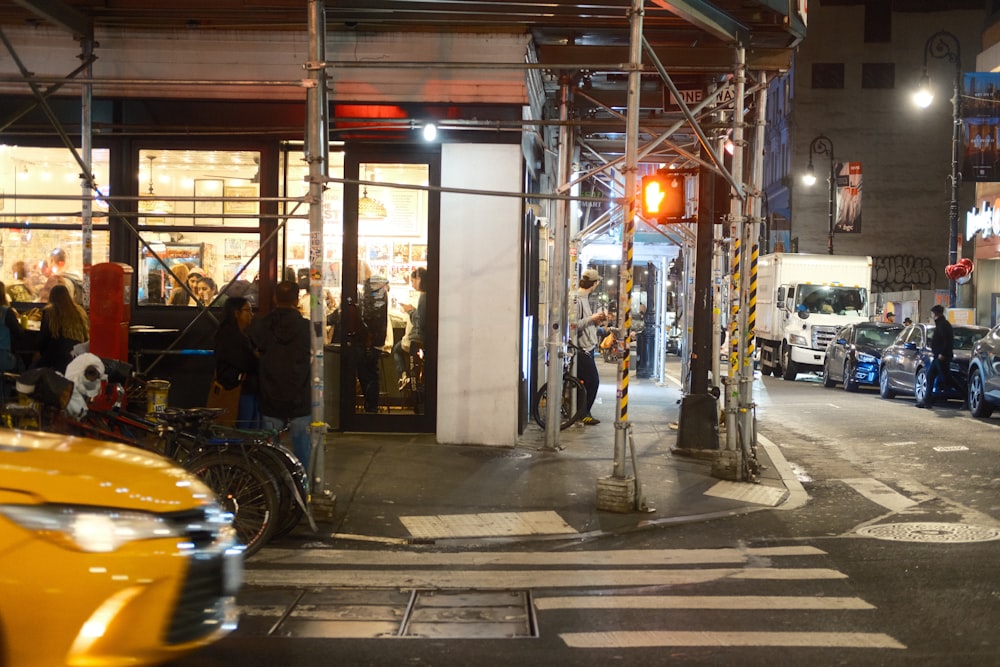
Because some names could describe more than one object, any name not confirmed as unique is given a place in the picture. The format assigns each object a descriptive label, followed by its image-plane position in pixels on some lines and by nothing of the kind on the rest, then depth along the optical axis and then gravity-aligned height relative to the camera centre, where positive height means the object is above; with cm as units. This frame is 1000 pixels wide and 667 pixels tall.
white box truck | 3108 +9
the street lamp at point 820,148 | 4816 +794
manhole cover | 923 -190
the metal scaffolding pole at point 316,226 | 902 +59
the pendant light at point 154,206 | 1330 +108
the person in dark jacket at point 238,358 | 1021 -56
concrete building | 5553 +908
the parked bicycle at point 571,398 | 1561 -134
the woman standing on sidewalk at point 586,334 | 1578 -44
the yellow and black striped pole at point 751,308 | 1246 -3
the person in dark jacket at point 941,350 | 2059 -77
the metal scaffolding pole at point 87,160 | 1188 +143
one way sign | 1460 +275
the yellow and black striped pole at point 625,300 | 980 +3
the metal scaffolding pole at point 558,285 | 1345 +22
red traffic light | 1335 +130
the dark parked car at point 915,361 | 2127 -105
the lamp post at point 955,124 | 2785 +466
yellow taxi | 399 -101
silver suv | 1808 -109
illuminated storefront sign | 3756 +307
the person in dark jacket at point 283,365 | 934 -56
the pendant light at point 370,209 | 1334 +108
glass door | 1325 +1
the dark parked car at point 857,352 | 2598 -108
